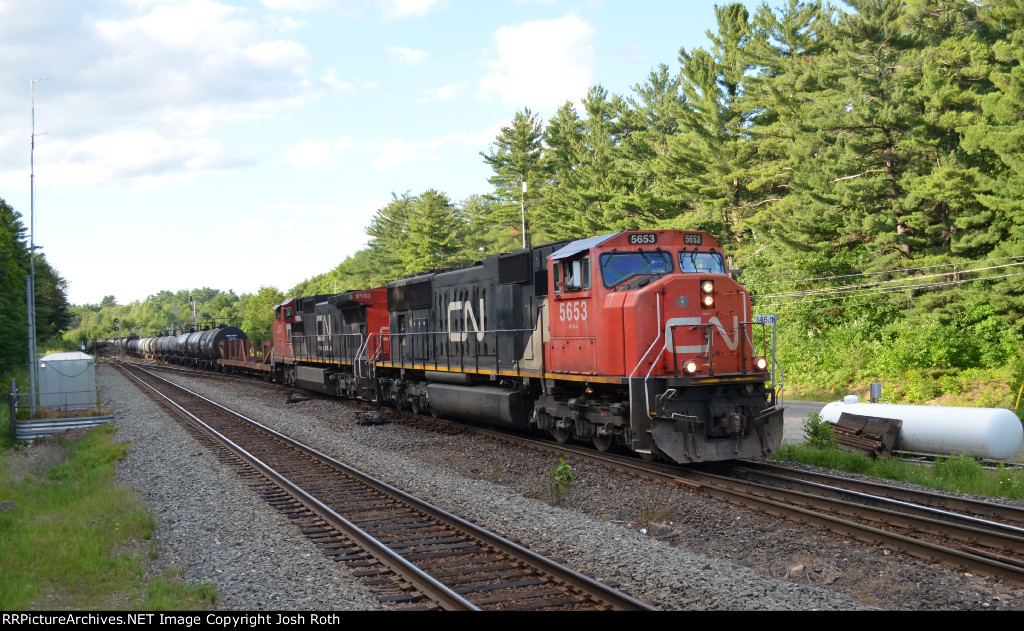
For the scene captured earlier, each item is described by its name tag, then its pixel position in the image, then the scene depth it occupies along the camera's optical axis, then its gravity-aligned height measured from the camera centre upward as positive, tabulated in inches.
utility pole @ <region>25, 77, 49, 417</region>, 959.6 +48.5
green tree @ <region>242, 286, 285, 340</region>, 3184.1 +115.6
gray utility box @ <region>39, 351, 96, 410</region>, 1025.5 -44.9
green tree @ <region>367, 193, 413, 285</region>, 2827.3 +388.8
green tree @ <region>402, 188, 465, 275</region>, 2304.4 +299.6
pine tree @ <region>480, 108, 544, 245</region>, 2015.3 +439.5
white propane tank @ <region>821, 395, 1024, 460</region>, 538.9 -84.1
